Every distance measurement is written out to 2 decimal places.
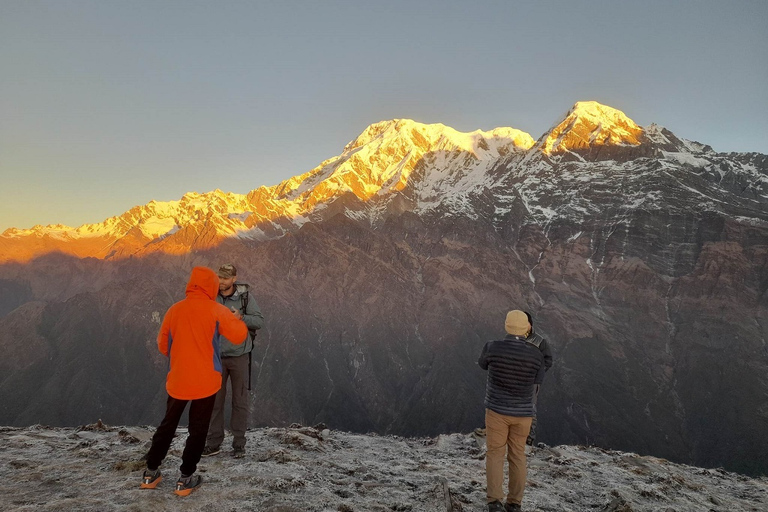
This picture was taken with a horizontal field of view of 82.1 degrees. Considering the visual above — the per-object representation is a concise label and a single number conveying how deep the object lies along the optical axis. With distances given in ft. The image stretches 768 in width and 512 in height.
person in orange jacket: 23.48
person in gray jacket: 31.40
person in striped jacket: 25.62
